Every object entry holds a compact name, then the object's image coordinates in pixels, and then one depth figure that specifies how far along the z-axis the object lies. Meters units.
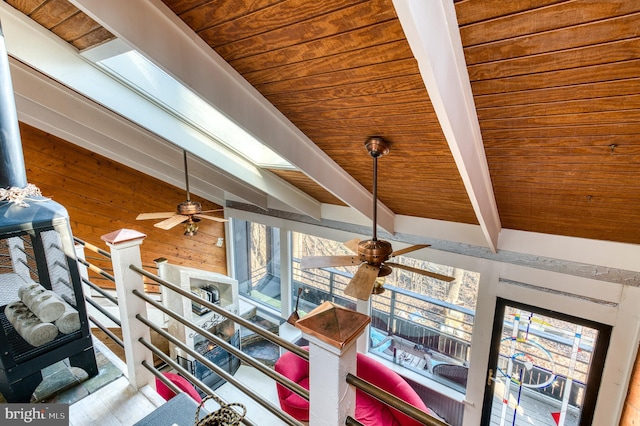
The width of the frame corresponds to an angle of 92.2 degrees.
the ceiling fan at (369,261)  2.16
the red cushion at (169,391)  2.14
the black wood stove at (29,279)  1.51
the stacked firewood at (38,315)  1.58
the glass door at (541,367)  2.97
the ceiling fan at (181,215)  3.42
